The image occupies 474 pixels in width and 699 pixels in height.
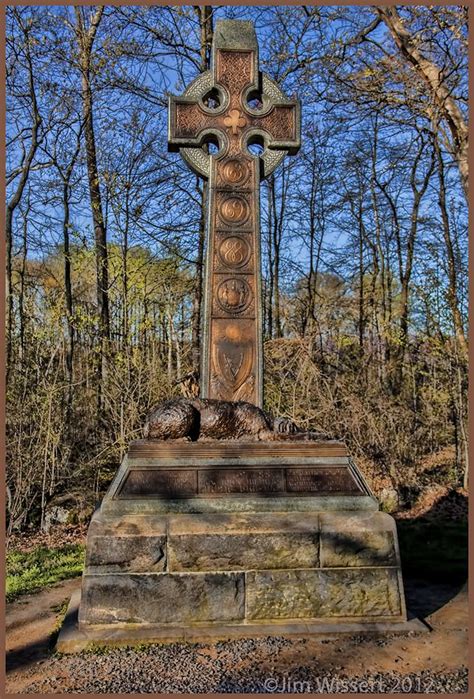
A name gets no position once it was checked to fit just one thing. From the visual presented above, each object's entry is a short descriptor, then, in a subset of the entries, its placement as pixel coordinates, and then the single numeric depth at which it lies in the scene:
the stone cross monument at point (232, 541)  4.17
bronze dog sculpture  4.71
